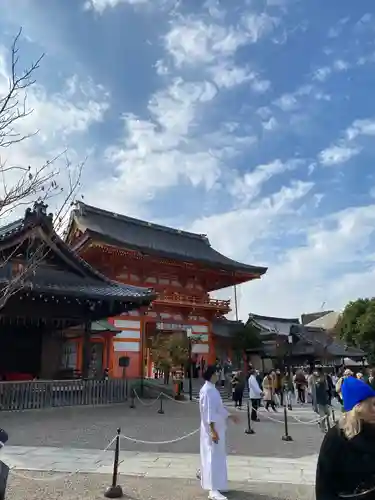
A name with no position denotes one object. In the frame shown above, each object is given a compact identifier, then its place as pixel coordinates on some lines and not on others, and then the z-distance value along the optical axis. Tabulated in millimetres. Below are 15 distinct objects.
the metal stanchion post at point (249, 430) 11452
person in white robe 5883
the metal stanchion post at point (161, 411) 15139
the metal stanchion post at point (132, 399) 16478
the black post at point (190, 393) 19959
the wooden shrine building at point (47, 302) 14953
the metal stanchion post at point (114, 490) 5844
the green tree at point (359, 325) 41500
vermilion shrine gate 24672
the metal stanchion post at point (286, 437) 10502
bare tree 5621
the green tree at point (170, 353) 22797
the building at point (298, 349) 31953
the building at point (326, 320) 66181
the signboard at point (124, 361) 19958
